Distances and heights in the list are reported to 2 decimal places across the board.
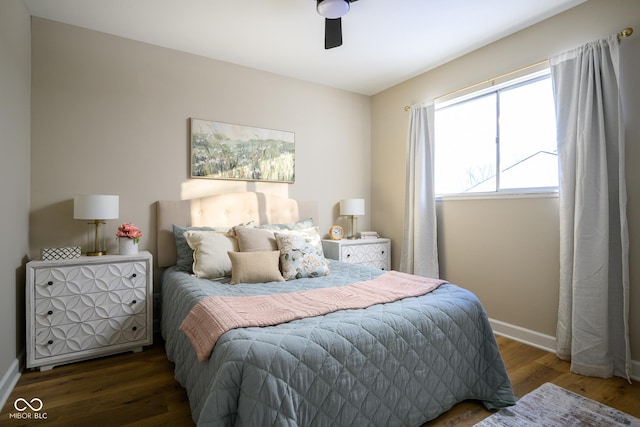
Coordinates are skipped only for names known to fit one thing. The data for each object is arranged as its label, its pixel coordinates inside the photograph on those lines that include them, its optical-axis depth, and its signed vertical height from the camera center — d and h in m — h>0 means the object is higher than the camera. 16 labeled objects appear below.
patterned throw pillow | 2.56 -0.29
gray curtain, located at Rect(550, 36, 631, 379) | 2.19 -0.02
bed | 1.21 -0.61
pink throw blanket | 1.50 -0.45
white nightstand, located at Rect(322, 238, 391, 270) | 3.56 -0.34
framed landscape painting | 3.16 +0.69
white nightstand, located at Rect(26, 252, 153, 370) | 2.24 -0.61
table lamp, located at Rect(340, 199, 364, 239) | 3.80 +0.15
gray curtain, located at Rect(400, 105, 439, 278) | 3.42 +0.20
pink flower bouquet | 2.62 -0.08
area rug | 1.70 -1.04
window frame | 2.65 +1.17
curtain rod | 2.16 +1.22
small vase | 2.61 -0.18
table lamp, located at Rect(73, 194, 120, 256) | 2.43 +0.11
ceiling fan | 2.05 +1.31
